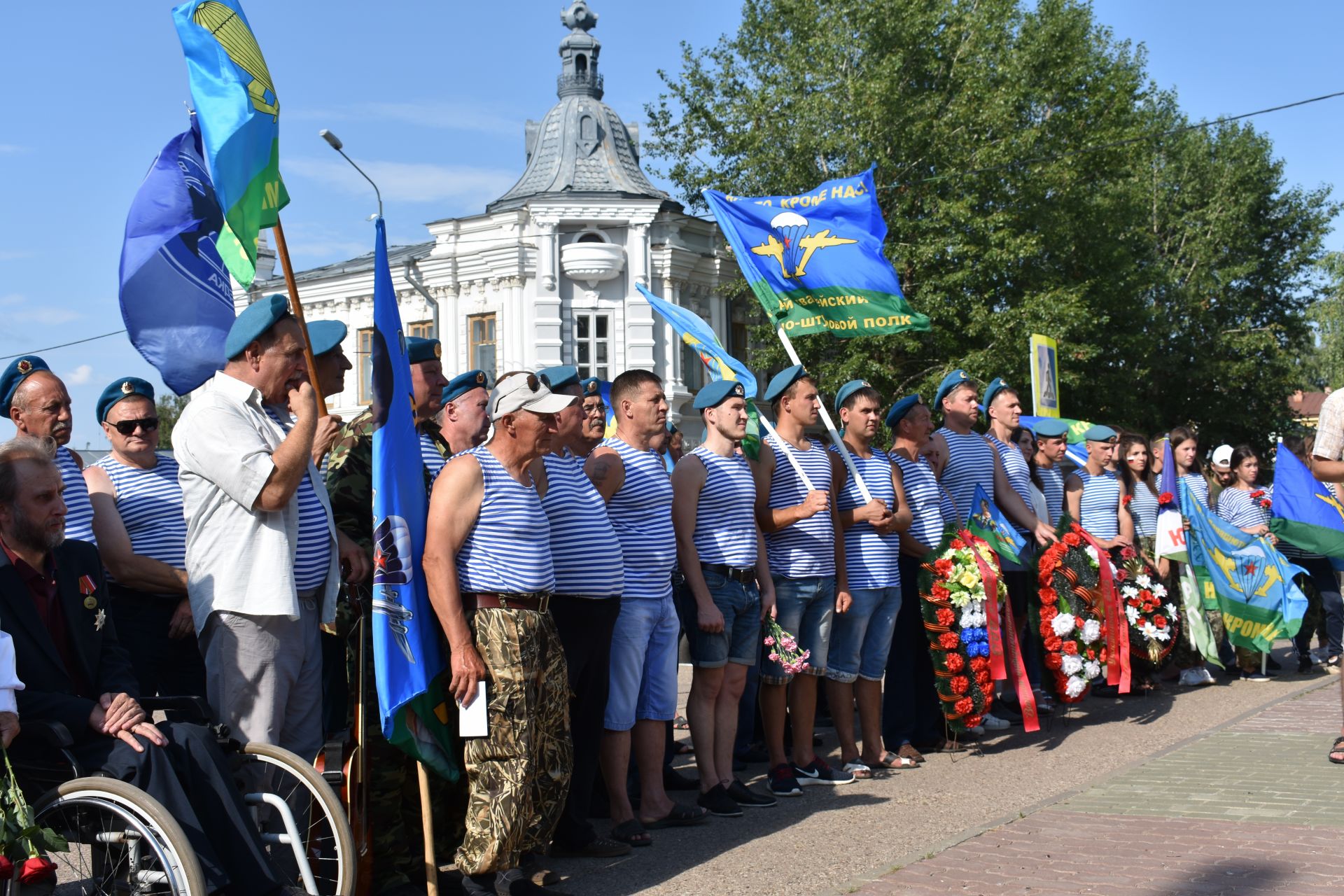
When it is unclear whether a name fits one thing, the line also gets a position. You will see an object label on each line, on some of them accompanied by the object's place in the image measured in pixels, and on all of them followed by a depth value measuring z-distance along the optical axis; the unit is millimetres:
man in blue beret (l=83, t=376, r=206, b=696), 5879
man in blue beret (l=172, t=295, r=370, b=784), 4926
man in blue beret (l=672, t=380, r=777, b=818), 7203
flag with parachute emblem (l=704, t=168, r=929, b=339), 9398
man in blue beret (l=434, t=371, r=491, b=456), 6406
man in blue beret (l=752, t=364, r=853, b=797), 7711
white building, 38562
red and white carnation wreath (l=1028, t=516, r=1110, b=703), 9312
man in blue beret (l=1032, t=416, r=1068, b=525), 10750
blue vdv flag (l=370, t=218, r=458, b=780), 5199
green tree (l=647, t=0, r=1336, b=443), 30953
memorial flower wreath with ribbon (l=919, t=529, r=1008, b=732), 8516
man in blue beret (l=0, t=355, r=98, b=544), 6066
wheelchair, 4152
